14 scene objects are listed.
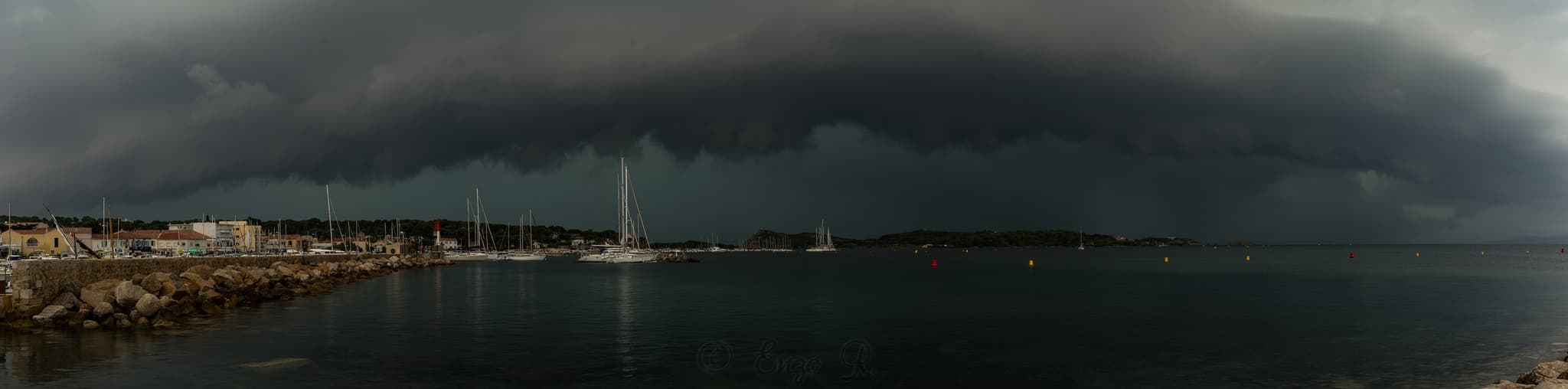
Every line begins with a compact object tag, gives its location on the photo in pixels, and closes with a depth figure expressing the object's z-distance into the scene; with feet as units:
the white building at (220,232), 557.33
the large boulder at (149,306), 118.42
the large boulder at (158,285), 138.10
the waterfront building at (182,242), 459.73
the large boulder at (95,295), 119.65
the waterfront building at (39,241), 379.24
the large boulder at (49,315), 113.29
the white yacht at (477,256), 638.08
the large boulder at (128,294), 120.26
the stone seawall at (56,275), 119.55
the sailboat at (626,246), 438.81
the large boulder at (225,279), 169.99
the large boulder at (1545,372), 58.03
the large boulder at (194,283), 152.76
